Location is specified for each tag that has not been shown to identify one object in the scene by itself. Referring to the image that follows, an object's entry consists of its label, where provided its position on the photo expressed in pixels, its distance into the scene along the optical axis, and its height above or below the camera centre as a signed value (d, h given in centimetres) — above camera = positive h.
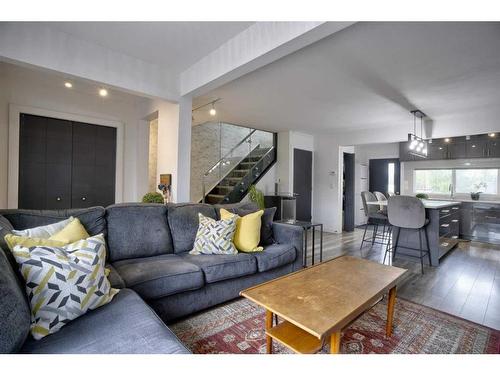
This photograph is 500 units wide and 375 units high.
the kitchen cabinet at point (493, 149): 507 +86
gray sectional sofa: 106 -65
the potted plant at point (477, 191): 545 +0
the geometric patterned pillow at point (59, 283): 118 -50
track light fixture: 404 +137
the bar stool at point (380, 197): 512 -16
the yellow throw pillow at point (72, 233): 167 -34
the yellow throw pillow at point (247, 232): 255 -46
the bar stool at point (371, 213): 427 -41
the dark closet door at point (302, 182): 610 +16
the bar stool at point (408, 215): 343 -36
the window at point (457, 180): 548 +24
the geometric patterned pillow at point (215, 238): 238 -49
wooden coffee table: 129 -65
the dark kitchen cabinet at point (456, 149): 551 +93
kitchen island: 362 -68
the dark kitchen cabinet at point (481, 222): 495 -62
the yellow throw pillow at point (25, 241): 134 -32
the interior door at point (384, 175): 726 +43
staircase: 560 +34
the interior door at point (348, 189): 648 -1
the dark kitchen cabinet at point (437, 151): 577 +91
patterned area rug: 170 -107
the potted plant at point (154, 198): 321 -16
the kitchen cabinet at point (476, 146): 524 +94
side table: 315 -47
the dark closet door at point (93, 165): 403 +32
